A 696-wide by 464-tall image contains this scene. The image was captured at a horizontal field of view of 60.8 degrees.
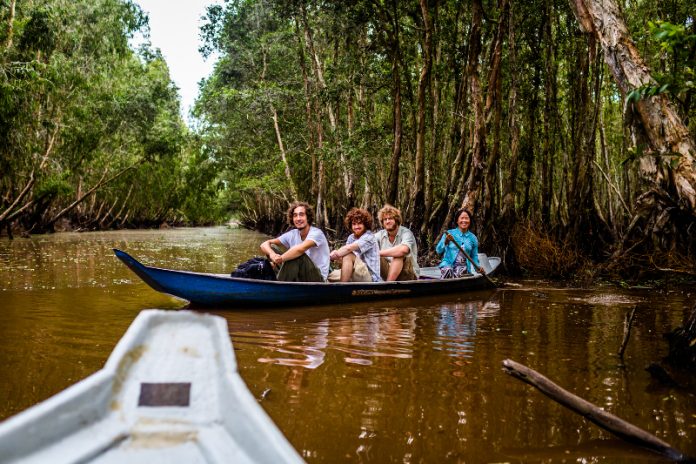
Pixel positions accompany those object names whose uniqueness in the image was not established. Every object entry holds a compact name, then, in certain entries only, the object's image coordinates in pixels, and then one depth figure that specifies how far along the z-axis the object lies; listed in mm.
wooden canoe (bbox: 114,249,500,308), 5988
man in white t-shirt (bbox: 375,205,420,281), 7492
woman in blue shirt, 8828
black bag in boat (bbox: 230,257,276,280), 6680
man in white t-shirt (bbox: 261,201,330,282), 6586
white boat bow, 1554
